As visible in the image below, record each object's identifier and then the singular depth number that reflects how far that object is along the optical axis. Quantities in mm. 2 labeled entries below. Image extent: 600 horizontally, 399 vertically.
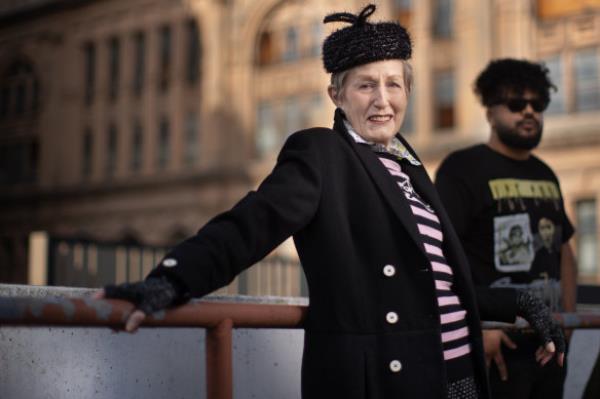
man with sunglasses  3699
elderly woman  2344
